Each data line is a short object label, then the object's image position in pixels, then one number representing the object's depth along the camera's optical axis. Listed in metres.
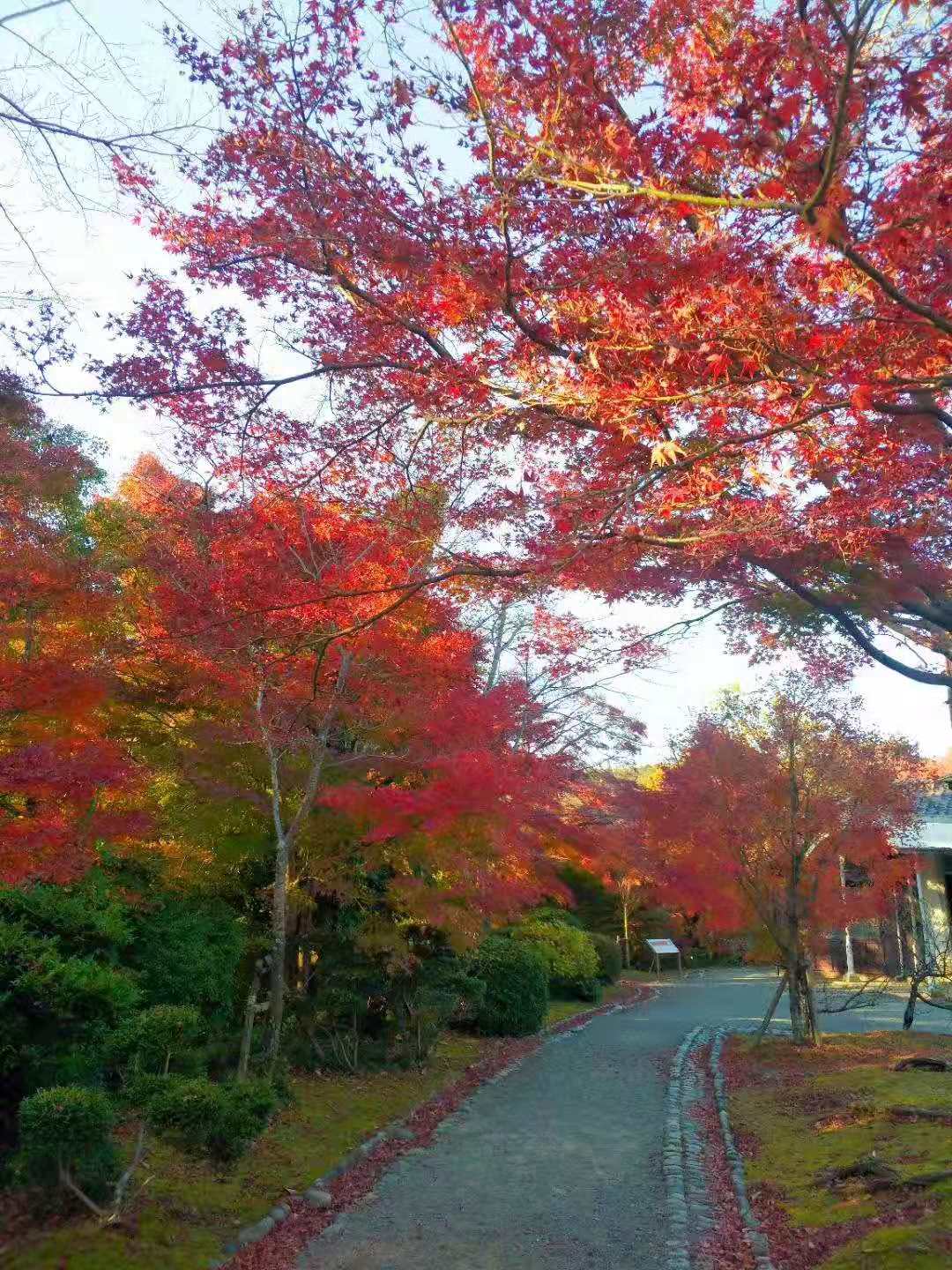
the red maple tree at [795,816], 13.40
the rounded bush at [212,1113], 6.36
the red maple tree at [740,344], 4.20
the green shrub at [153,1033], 6.32
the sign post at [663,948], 28.64
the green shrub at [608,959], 25.22
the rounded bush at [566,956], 21.09
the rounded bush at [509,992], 15.34
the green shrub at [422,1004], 12.07
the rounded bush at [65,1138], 5.46
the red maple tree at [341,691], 9.47
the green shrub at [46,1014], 6.26
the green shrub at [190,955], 8.65
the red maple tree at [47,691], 7.03
